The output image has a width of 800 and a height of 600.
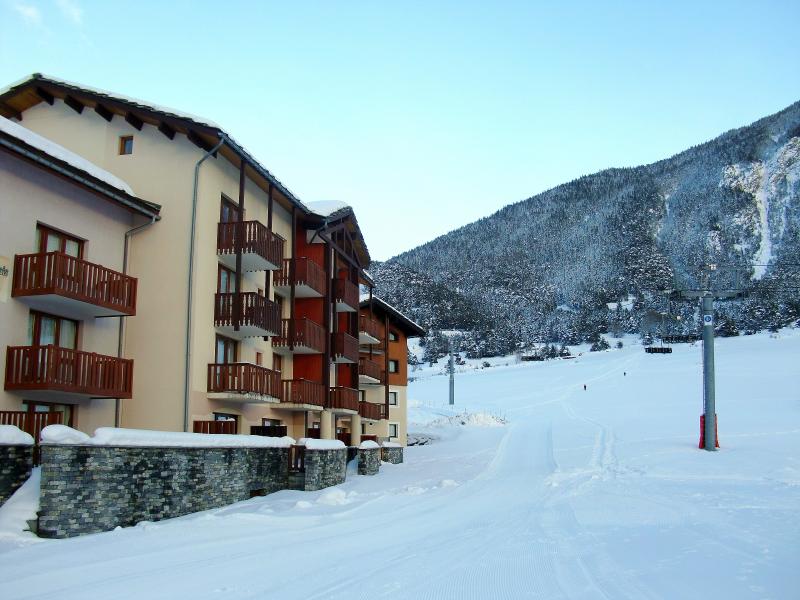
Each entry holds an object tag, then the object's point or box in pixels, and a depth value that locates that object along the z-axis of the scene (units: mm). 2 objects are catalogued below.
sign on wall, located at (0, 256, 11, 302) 16797
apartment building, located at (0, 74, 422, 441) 21844
